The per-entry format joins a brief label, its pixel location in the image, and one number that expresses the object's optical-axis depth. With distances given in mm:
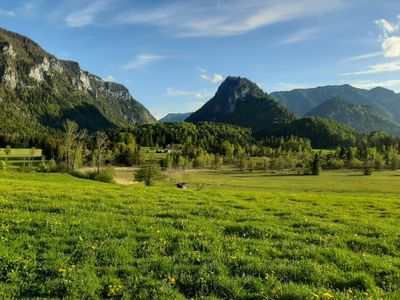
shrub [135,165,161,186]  108438
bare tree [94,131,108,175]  113169
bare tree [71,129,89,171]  112906
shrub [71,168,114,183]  87875
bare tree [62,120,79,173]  101375
